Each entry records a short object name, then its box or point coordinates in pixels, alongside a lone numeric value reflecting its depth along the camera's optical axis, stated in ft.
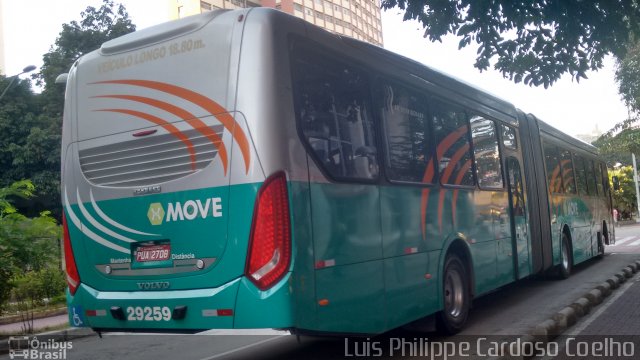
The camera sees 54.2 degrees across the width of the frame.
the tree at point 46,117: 101.86
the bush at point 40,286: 39.06
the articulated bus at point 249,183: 16.97
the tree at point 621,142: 100.58
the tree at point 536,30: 28.73
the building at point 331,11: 190.42
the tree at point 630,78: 82.12
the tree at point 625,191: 173.06
